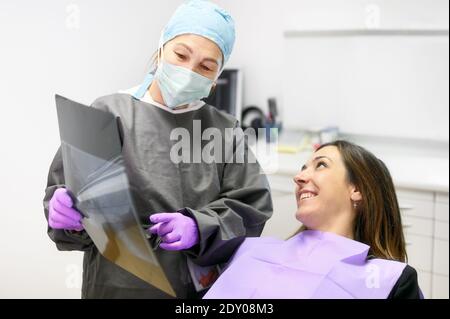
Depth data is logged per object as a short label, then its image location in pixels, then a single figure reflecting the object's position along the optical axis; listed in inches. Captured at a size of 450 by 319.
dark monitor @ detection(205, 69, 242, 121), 118.0
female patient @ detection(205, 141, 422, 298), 48.3
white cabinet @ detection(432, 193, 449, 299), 94.0
